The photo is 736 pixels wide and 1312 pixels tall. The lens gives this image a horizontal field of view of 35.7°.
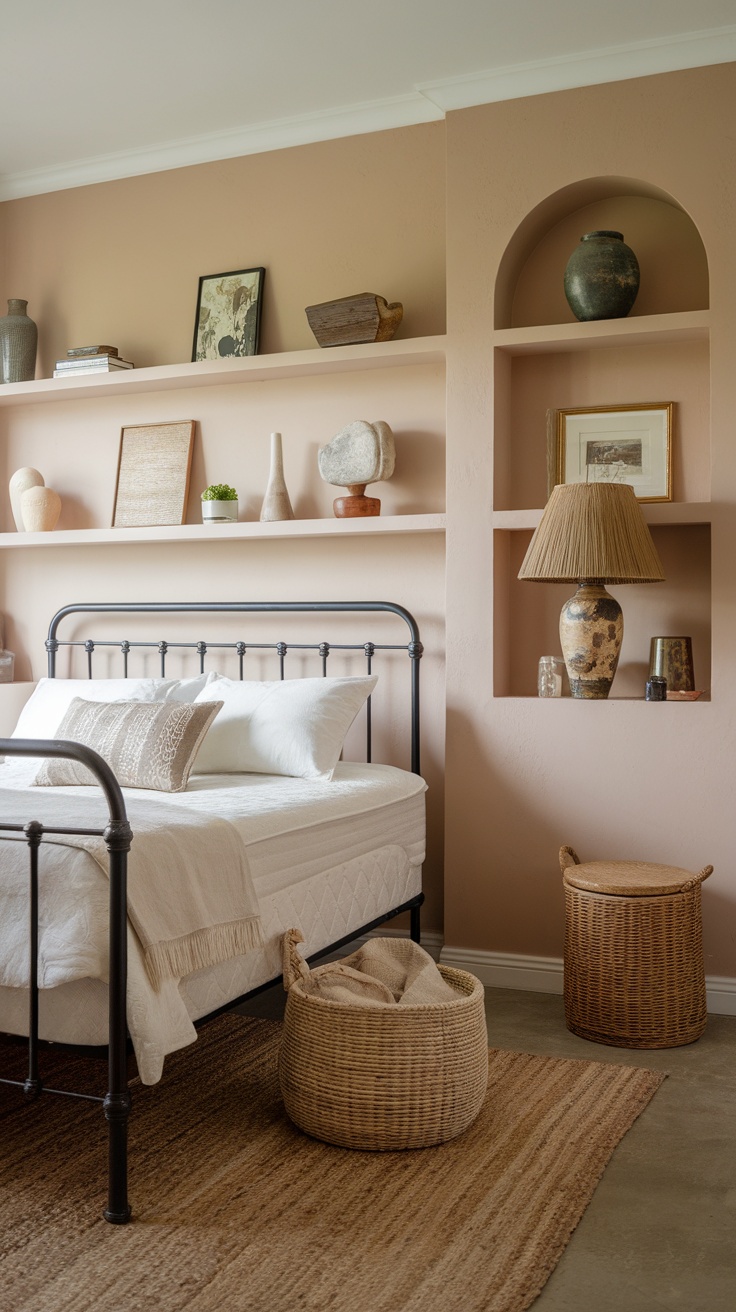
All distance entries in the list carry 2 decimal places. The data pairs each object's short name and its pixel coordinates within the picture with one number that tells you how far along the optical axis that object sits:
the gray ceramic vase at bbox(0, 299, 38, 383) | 4.30
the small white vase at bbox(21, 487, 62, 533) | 4.27
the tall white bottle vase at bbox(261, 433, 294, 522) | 3.89
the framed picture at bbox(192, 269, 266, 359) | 4.04
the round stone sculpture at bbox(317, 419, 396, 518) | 3.73
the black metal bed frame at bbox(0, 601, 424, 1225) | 1.98
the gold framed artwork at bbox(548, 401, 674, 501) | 3.52
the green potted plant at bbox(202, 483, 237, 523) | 3.94
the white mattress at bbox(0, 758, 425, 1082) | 2.09
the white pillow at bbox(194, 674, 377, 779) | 3.34
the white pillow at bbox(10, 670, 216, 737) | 3.62
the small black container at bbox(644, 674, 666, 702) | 3.34
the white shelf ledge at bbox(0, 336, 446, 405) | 3.70
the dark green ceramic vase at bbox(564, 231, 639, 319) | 3.39
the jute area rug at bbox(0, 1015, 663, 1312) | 1.83
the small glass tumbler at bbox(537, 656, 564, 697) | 3.54
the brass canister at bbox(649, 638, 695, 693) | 3.39
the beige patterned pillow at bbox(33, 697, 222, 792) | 3.11
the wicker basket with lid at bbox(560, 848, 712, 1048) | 2.98
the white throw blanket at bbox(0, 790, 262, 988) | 2.12
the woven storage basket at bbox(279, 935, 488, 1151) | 2.30
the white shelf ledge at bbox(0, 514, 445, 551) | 3.66
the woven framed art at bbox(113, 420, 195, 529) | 4.17
